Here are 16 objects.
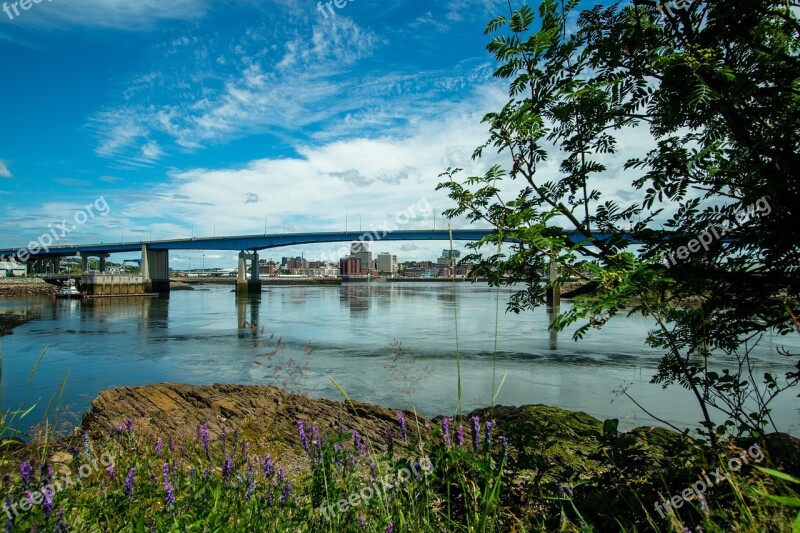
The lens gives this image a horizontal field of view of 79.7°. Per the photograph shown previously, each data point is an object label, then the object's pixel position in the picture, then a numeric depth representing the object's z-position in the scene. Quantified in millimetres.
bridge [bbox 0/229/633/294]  68438
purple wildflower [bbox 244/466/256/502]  2676
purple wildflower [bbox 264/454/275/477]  2774
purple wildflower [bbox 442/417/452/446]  2672
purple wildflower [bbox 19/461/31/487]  2307
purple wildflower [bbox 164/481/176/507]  2287
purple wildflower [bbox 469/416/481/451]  2742
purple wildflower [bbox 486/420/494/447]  2672
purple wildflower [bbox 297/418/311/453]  2871
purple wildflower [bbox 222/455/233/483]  2883
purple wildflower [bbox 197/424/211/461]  3196
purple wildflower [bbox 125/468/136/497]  2373
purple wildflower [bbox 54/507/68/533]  2045
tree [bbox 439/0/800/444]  2996
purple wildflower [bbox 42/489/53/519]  2039
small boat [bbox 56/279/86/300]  62969
